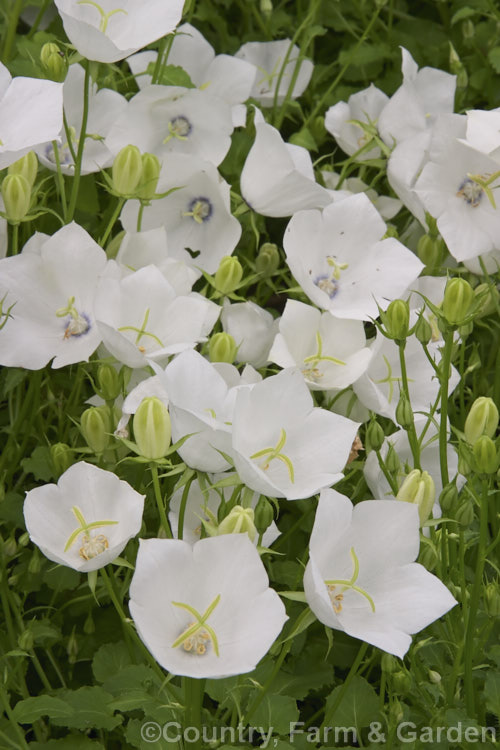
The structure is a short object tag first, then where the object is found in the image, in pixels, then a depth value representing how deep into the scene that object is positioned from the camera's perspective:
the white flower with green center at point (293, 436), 0.61
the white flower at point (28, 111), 0.65
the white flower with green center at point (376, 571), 0.59
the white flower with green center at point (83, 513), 0.60
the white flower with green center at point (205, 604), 0.58
